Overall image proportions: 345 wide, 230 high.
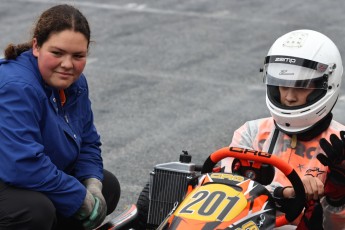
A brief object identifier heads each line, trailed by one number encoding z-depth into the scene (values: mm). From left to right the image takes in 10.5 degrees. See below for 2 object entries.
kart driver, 10211
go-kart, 8990
